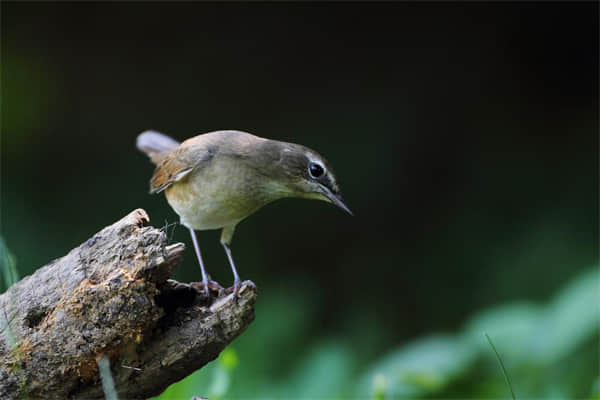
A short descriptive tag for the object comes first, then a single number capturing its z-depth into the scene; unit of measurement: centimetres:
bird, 757
